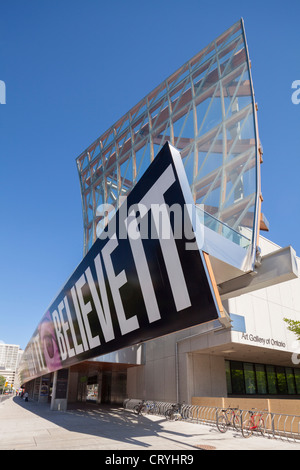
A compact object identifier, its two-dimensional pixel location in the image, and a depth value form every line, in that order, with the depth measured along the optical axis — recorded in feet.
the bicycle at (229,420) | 46.95
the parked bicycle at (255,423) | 43.29
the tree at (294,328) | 61.07
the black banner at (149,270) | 31.65
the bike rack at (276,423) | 40.19
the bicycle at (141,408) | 75.00
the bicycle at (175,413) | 62.54
